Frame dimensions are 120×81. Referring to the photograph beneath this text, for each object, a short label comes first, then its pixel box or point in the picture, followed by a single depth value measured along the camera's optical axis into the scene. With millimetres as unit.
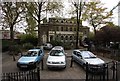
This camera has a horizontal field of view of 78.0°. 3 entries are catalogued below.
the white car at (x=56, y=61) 2833
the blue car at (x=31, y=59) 2869
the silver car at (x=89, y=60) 2444
